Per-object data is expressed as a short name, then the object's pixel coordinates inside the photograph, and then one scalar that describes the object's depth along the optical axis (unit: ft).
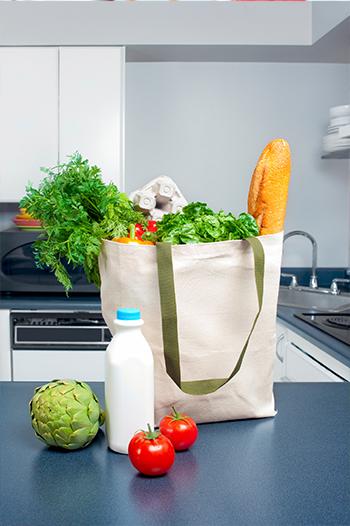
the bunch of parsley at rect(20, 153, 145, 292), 3.08
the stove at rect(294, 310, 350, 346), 6.49
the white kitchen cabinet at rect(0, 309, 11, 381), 9.44
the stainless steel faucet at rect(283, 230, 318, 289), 10.33
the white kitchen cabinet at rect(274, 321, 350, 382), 6.24
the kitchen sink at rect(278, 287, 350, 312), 9.79
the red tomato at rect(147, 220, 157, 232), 3.26
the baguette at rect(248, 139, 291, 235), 3.21
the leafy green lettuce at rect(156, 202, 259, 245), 3.03
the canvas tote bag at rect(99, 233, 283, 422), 2.96
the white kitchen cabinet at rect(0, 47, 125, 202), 9.90
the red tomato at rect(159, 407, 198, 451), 2.92
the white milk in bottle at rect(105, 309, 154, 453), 2.82
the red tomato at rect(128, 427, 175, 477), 2.63
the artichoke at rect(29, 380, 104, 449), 2.83
